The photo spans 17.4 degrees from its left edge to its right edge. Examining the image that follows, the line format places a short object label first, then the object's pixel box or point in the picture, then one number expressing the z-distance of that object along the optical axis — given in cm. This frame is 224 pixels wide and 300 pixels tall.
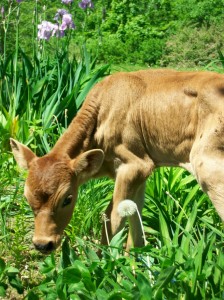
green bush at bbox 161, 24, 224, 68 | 1775
